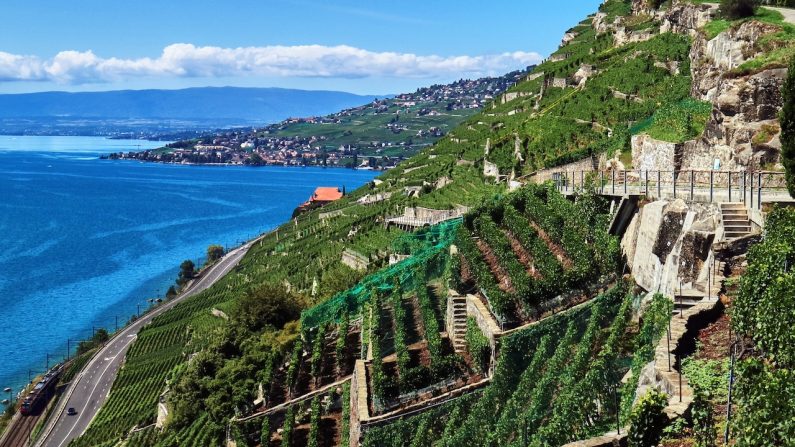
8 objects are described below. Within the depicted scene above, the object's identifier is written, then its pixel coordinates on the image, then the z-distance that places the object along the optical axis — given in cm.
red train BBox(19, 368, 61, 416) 6117
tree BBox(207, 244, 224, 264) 11075
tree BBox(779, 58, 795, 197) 2094
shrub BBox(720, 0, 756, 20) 3641
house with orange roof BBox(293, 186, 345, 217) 12305
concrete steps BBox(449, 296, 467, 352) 2669
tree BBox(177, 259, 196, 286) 9719
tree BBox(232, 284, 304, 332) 4350
